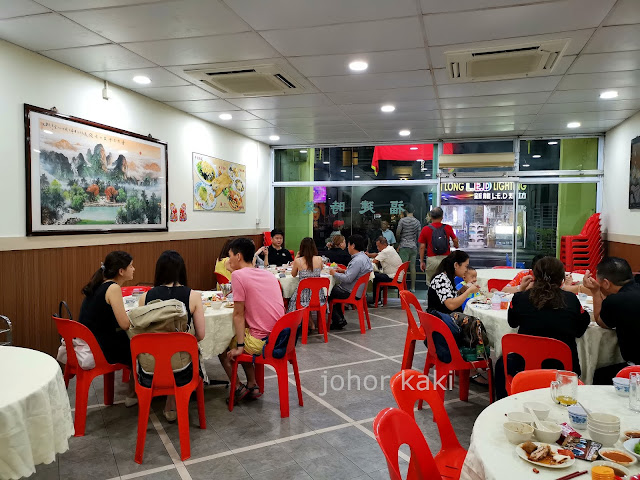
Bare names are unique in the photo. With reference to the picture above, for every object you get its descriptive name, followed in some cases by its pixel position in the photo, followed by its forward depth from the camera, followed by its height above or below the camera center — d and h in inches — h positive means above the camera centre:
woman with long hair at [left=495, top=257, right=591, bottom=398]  118.6 -23.7
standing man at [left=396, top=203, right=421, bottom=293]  369.1 -17.4
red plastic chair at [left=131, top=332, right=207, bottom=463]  117.8 -41.2
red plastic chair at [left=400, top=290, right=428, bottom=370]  161.5 -39.0
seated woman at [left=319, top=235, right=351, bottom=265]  303.0 -24.7
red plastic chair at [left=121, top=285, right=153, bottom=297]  181.5 -29.0
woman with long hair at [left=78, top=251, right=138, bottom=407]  132.3 -26.4
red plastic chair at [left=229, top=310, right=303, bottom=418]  139.4 -43.4
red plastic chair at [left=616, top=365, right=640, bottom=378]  91.3 -30.2
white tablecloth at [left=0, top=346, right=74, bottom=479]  76.0 -34.1
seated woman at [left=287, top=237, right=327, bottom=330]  233.6 -23.4
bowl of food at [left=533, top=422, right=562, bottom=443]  65.1 -29.8
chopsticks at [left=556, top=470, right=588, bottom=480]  56.9 -31.2
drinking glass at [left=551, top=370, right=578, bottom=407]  78.7 -28.5
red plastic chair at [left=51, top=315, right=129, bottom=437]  128.6 -42.4
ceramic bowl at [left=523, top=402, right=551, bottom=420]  71.3 -29.2
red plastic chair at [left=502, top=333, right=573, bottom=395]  108.2 -30.6
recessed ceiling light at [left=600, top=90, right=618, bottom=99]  222.7 +60.4
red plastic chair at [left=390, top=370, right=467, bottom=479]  79.6 -32.6
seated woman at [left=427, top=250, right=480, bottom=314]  158.6 -23.1
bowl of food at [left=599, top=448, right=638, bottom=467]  60.0 -30.9
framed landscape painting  179.6 +17.0
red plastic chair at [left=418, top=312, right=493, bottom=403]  134.7 -40.9
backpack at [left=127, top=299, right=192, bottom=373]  120.9 -27.0
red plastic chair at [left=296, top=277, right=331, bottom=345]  222.8 -38.8
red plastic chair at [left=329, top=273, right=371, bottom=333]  249.5 -43.9
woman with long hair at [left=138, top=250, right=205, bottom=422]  129.5 -20.3
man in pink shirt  145.6 -27.1
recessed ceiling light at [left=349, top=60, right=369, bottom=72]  183.9 +60.7
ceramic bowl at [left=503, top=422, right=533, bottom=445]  64.1 -29.4
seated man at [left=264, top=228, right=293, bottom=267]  301.4 -23.0
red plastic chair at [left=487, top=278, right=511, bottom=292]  206.7 -28.3
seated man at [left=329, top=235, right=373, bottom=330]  249.4 -30.4
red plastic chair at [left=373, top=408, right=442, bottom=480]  61.1 -30.0
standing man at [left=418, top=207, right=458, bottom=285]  319.9 -14.7
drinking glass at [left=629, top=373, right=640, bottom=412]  76.7 -28.4
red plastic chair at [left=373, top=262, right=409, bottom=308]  308.2 -41.5
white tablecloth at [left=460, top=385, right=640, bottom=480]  58.1 -31.0
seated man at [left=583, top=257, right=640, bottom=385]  114.5 -21.7
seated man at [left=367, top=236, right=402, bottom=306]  314.7 -30.8
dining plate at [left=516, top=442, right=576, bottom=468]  58.5 -30.5
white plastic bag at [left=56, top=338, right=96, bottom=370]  130.6 -38.5
